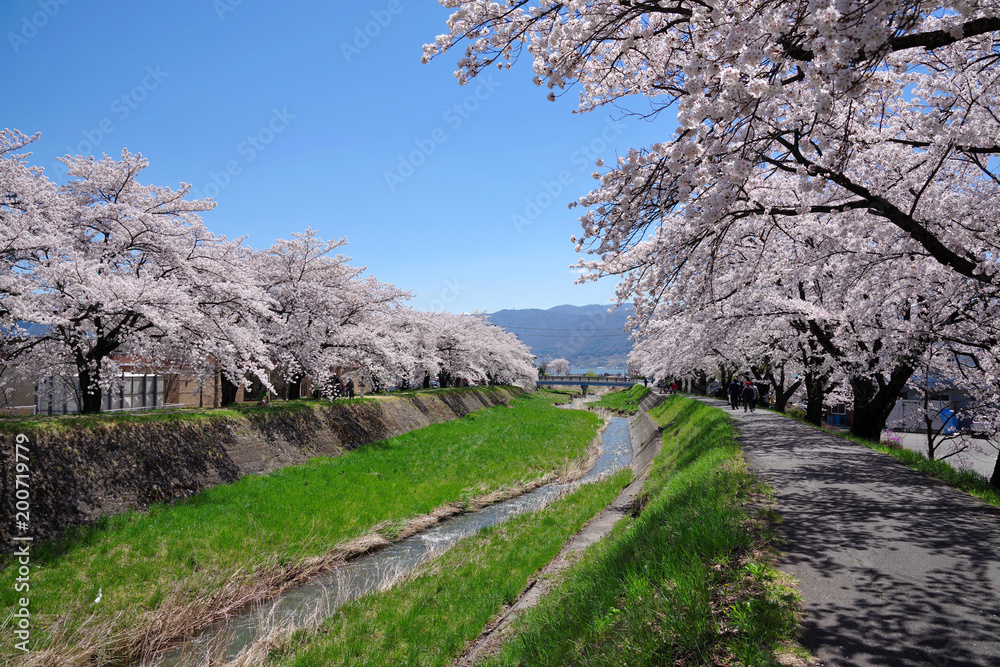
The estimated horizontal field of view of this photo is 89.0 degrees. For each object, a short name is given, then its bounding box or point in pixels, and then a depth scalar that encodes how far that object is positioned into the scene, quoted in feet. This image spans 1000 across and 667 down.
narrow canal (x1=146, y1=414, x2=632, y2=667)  25.67
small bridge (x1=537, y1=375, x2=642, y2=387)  382.77
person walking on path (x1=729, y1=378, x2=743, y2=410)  90.99
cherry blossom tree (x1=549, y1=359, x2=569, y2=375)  509.76
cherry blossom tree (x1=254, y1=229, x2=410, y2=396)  65.10
